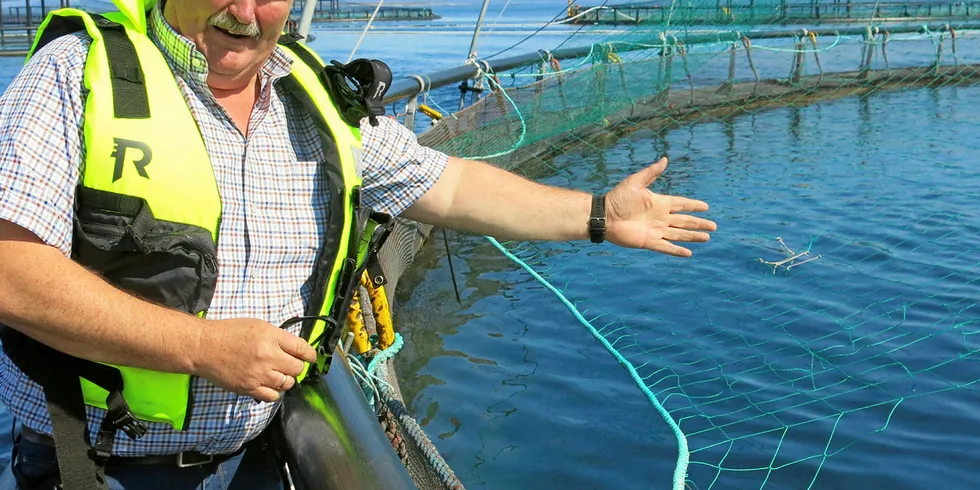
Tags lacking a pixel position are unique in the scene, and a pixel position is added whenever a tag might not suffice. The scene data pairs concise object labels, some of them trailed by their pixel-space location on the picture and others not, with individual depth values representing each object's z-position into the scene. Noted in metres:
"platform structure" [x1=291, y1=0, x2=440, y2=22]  70.62
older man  1.86
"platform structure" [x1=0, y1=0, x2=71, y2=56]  30.65
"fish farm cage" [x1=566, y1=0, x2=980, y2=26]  13.62
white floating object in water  7.21
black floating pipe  1.93
